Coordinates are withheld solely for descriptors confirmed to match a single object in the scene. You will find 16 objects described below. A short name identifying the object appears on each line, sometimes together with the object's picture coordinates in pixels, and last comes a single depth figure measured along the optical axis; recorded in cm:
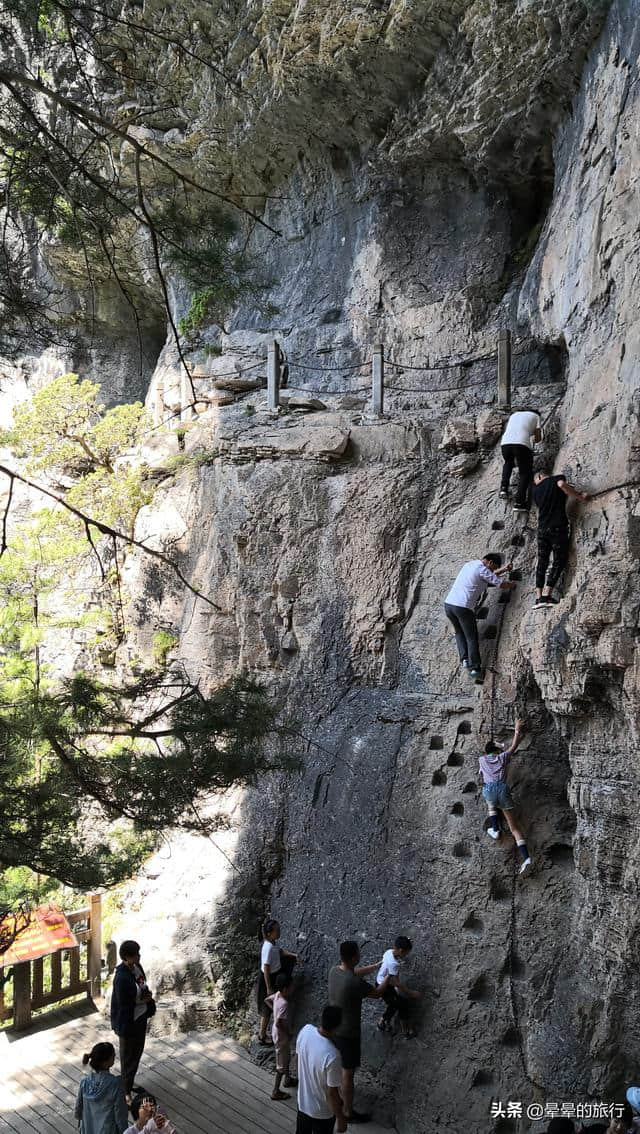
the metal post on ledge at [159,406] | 1516
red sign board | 831
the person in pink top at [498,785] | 724
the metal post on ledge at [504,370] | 959
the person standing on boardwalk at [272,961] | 795
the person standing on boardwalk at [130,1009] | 690
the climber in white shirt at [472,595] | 798
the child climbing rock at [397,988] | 709
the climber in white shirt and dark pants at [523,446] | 822
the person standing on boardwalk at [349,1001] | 669
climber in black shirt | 722
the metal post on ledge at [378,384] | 1056
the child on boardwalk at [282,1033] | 743
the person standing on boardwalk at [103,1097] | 559
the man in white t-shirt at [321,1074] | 563
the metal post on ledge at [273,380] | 1113
